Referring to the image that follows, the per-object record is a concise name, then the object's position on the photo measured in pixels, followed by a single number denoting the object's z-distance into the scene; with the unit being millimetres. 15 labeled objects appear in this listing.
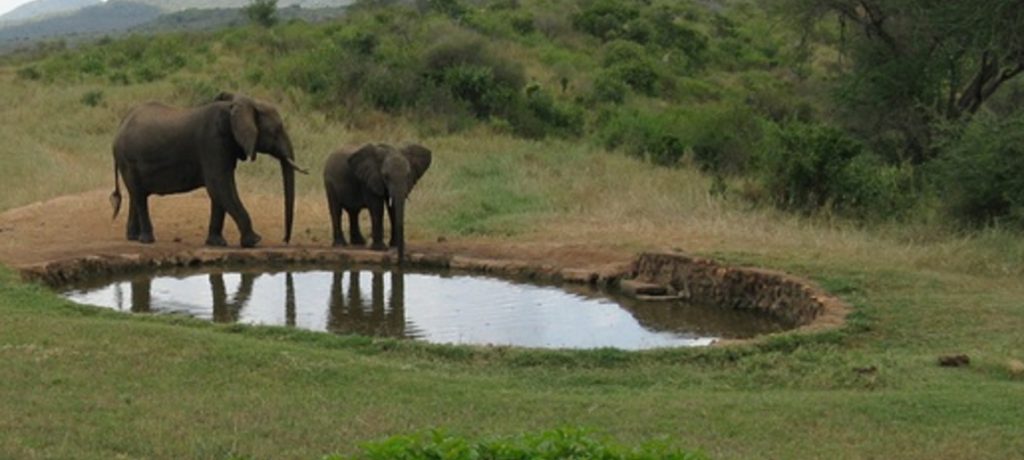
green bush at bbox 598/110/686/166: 28188
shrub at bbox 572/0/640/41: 49250
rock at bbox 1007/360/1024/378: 10453
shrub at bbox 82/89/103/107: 31641
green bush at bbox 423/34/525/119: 33750
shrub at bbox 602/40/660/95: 40625
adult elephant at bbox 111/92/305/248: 18359
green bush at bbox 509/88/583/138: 33031
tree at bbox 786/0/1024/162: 24031
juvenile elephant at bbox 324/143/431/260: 18234
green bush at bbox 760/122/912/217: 19953
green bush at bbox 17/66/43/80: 40294
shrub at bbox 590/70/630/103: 38375
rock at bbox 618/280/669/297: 15773
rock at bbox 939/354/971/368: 10742
